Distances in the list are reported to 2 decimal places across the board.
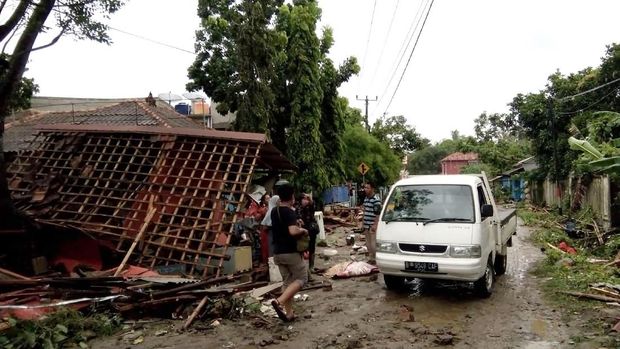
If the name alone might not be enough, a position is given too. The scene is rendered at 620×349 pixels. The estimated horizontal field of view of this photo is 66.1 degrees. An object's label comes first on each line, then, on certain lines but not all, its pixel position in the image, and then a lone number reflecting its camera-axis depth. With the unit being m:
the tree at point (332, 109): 22.70
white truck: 7.12
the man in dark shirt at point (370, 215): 10.21
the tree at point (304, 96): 20.50
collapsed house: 8.98
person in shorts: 6.32
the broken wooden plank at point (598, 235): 12.41
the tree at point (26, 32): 8.14
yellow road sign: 24.80
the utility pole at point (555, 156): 24.09
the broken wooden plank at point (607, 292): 7.07
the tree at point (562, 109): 21.44
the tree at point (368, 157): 30.14
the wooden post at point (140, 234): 8.19
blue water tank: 31.83
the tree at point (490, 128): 56.38
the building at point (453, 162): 72.66
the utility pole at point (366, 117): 40.34
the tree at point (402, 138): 46.41
